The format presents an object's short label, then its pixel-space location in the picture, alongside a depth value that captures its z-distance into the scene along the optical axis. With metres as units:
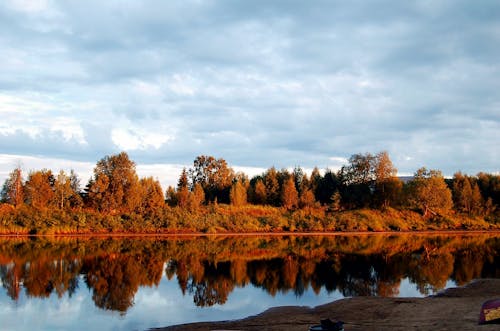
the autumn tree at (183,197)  63.59
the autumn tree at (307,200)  70.94
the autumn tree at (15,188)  60.03
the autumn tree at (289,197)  70.50
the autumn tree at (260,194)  75.81
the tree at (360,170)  78.56
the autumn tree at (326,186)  82.75
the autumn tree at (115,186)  58.56
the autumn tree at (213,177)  82.94
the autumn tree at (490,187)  81.44
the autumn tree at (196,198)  62.37
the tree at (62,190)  61.12
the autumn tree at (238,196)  69.12
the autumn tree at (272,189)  77.31
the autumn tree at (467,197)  75.81
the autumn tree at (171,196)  69.82
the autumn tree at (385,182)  74.19
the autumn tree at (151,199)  59.56
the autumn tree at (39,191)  59.50
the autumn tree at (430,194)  70.19
